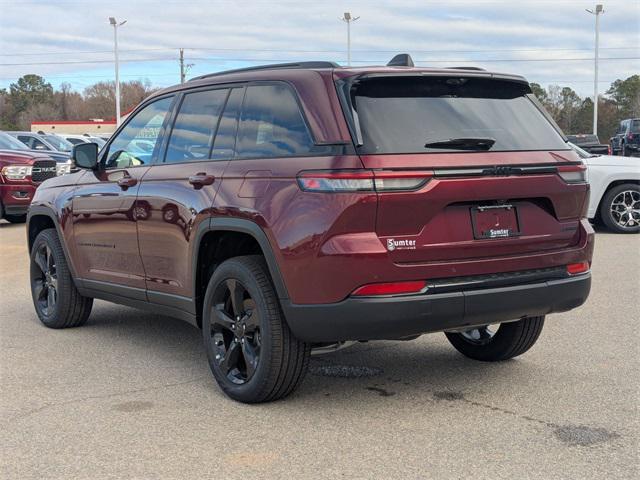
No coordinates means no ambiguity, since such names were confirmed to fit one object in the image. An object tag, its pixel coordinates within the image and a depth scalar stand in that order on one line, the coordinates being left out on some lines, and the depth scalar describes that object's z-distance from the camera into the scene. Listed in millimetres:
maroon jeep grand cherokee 4086
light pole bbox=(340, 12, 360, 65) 54875
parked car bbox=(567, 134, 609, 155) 15195
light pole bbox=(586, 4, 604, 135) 54303
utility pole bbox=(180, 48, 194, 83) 78081
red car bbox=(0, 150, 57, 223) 14555
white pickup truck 12516
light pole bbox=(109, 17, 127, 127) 51006
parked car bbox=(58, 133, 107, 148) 31044
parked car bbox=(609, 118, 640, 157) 30628
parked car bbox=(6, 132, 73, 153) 21281
